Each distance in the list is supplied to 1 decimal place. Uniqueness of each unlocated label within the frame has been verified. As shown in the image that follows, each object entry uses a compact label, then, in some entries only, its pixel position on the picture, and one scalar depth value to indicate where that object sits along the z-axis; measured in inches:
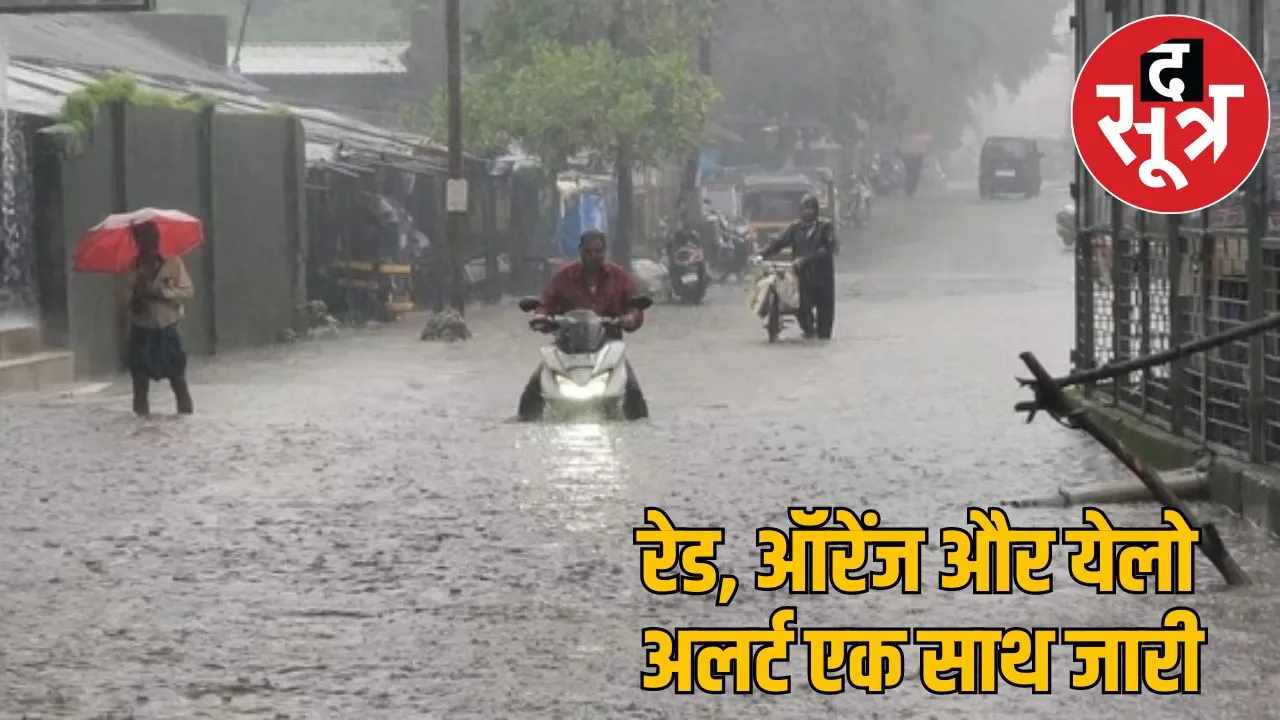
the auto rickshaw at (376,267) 1384.1
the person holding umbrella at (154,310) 756.6
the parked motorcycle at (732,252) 2001.7
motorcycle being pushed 1199.6
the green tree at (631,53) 1754.4
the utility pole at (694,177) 2069.4
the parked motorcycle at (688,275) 1641.2
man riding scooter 732.0
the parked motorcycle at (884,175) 3572.8
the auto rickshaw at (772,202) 2306.8
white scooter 725.3
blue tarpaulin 1814.7
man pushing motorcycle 1157.7
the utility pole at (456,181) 1327.5
